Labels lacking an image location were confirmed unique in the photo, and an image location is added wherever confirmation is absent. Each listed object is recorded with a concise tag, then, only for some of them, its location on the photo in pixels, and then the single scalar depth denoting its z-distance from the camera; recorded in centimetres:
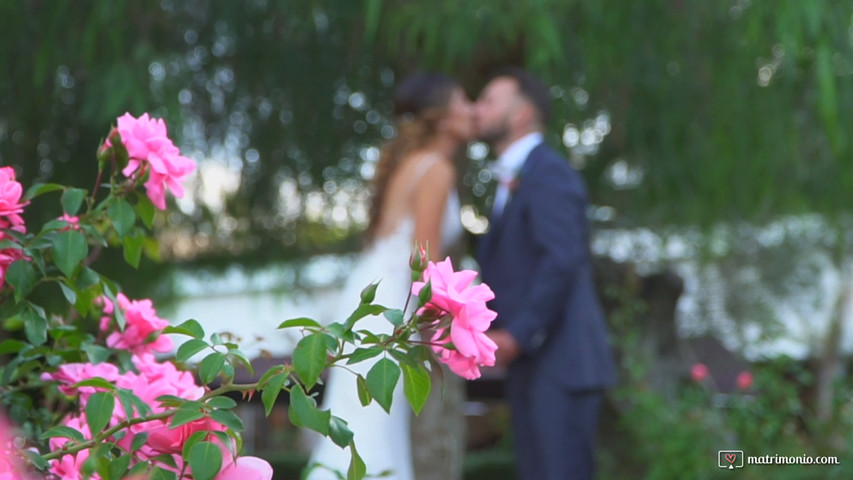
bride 606
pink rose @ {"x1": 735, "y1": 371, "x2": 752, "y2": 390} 880
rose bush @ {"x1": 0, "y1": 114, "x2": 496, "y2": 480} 181
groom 545
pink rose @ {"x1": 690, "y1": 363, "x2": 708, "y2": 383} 926
